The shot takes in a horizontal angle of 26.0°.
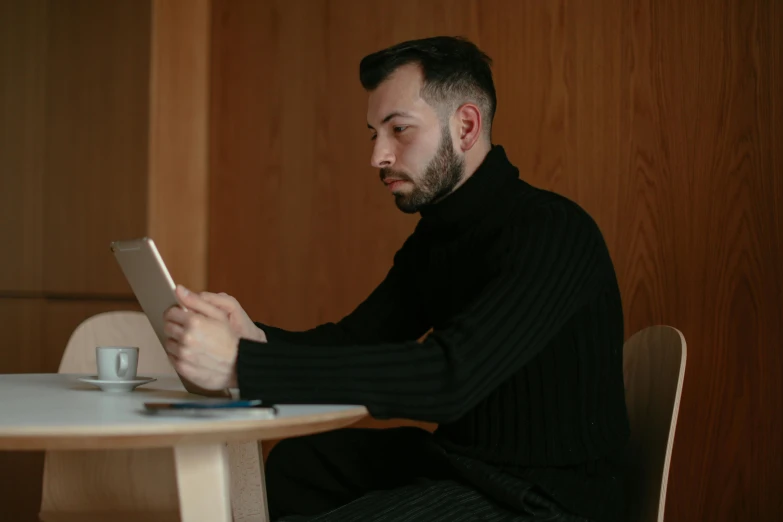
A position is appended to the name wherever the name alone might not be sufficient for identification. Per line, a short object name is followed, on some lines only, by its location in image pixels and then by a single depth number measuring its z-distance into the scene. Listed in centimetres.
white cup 204
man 182
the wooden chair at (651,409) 201
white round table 171
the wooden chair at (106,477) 228
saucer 200
